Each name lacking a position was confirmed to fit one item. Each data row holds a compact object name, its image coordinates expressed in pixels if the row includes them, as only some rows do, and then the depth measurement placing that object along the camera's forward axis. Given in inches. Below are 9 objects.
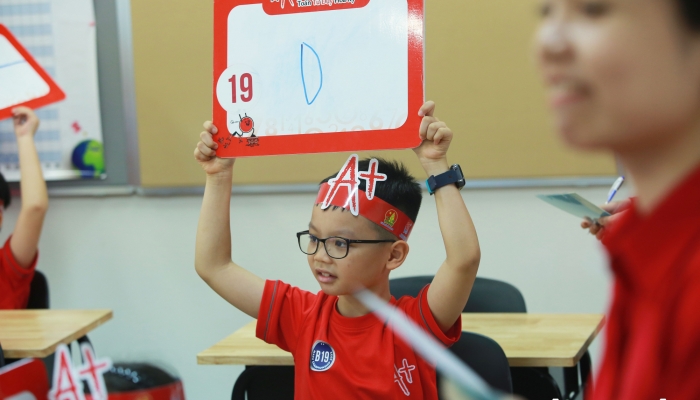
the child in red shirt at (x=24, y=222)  174.8
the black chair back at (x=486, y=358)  139.6
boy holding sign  137.0
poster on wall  198.2
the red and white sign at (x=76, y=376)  97.6
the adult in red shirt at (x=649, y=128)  58.7
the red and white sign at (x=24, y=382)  111.8
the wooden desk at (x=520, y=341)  145.0
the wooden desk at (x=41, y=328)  152.6
